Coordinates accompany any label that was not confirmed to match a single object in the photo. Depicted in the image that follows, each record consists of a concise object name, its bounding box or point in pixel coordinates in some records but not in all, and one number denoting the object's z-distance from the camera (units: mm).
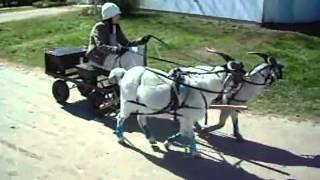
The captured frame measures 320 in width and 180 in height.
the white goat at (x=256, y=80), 5970
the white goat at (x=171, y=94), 5610
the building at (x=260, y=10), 13449
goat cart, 7117
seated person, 7035
